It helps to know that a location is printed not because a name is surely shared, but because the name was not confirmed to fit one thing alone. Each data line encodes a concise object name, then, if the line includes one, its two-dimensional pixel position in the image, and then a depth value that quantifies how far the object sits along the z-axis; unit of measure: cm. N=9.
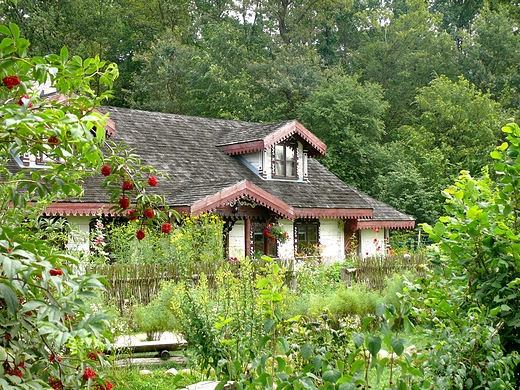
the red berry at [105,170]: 397
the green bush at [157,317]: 958
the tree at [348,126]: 3419
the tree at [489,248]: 394
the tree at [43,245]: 245
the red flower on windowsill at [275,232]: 2188
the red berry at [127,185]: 405
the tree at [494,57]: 4238
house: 2084
